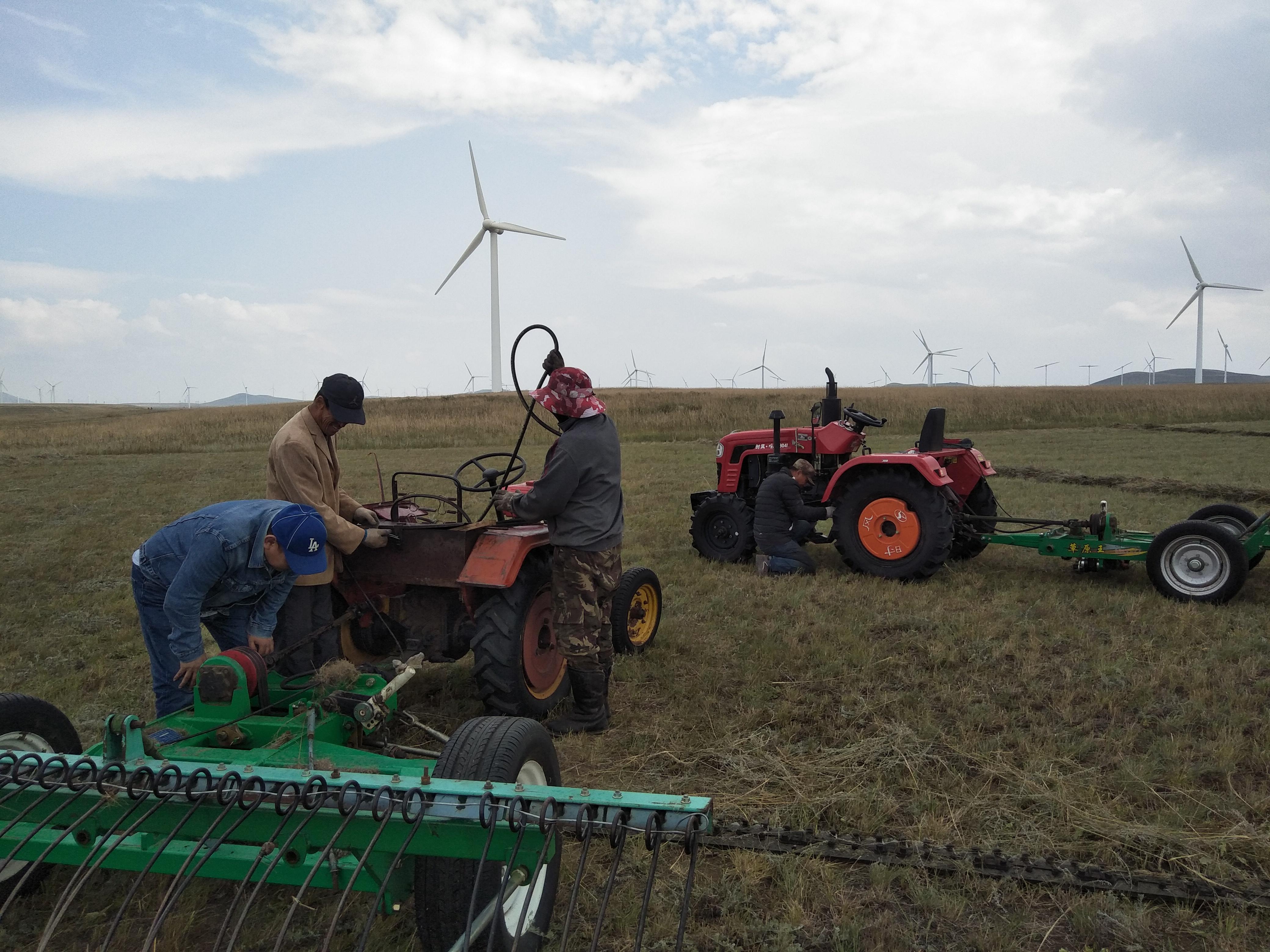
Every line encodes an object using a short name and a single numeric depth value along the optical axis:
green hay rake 2.26
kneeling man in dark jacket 7.86
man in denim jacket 3.52
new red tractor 7.45
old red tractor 4.32
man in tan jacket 4.19
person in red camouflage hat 4.38
